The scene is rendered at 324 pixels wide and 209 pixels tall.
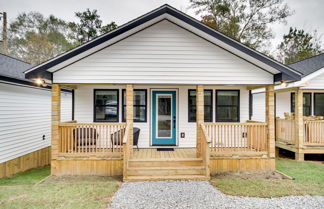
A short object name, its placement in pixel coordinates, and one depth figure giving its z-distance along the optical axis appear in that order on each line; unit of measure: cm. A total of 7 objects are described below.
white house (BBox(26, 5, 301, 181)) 537
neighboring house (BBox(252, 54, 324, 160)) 732
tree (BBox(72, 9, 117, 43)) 1762
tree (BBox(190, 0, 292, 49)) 1652
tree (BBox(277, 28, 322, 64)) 1831
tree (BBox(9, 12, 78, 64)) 1736
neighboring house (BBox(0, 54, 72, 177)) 626
